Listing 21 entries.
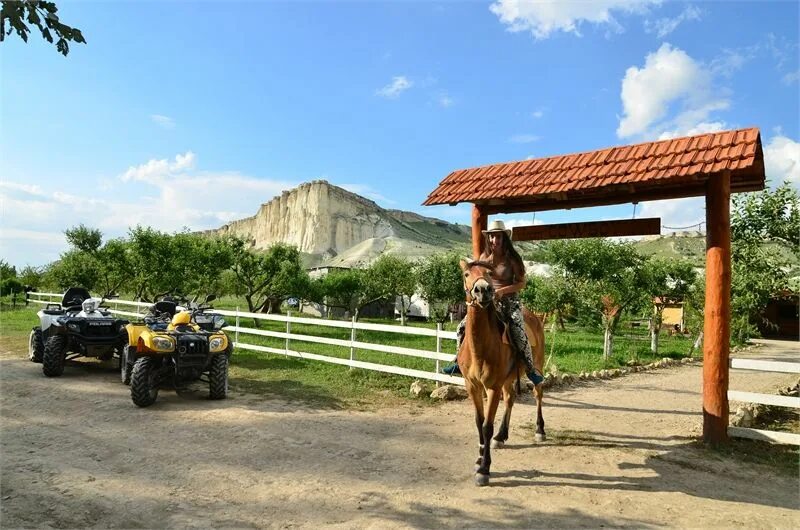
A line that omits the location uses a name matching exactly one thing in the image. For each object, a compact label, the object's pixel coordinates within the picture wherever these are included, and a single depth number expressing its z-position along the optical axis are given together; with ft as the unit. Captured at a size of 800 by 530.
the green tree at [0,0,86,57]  9.34
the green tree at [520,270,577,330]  61.57
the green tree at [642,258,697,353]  58.90
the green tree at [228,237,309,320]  71.72
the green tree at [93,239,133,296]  73.36
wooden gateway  19.01
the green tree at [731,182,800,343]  26.00
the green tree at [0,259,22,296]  128.67
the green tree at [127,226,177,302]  64.64
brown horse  14.83
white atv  28.78
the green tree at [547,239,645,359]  54.08
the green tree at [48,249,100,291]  88.17
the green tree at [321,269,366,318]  106.11
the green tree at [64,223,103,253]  103.19
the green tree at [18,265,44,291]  131.64
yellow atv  22.66
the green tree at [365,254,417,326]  99.60
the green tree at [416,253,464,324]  95.96
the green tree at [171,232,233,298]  66.54
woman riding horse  17.31
